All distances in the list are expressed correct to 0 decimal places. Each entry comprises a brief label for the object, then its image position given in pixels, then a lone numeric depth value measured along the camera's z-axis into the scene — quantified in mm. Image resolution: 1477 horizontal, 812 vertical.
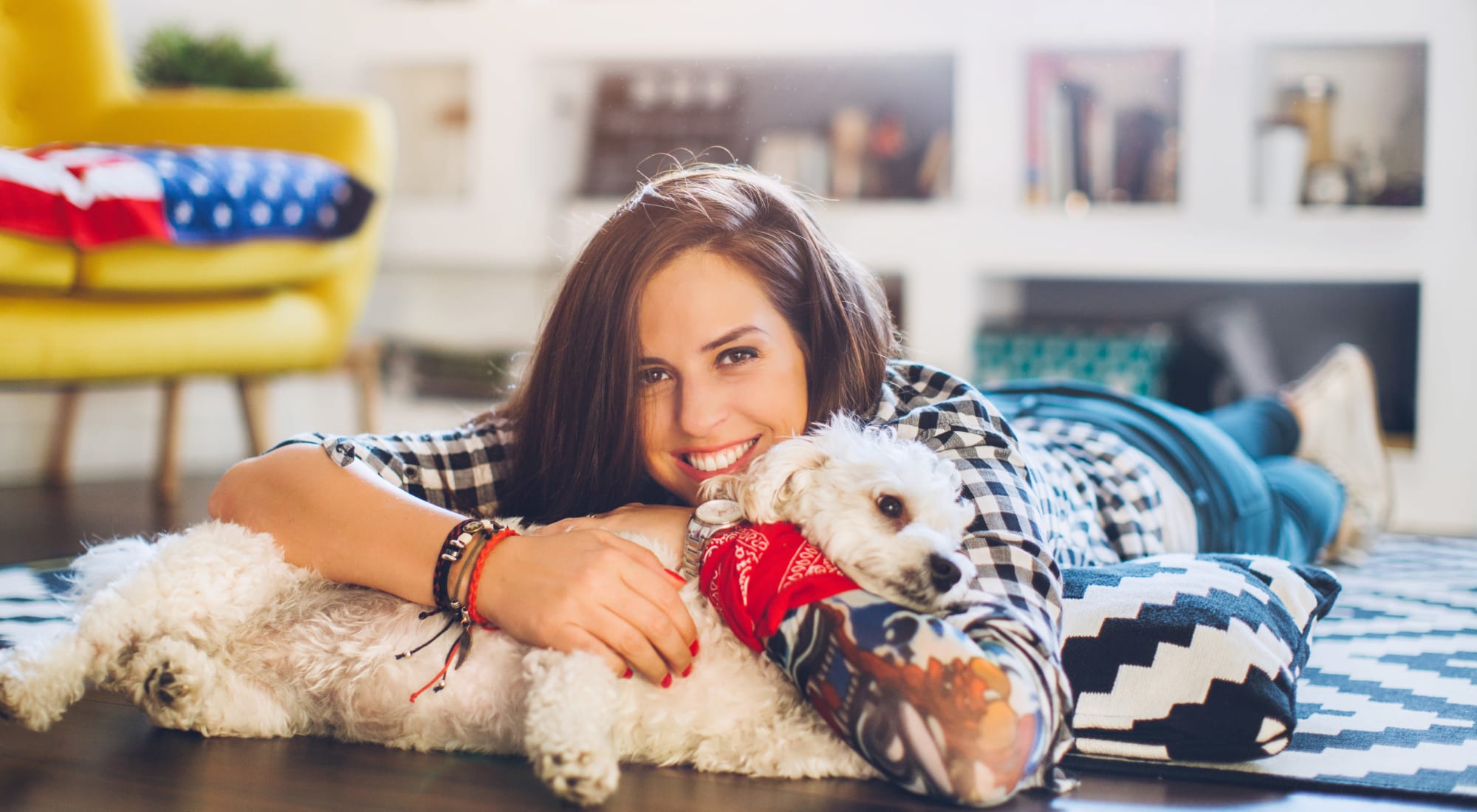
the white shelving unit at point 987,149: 3135
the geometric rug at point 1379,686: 1114
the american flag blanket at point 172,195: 2164
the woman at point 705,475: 960
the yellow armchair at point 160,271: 2301
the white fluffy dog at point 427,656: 1061
